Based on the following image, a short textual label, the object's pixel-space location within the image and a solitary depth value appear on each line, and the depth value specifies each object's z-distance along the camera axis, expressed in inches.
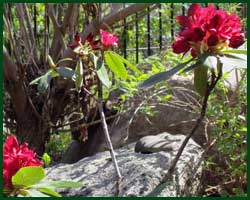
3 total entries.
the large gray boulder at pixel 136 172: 100.2
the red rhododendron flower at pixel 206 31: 70.7
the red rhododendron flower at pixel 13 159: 69.7
